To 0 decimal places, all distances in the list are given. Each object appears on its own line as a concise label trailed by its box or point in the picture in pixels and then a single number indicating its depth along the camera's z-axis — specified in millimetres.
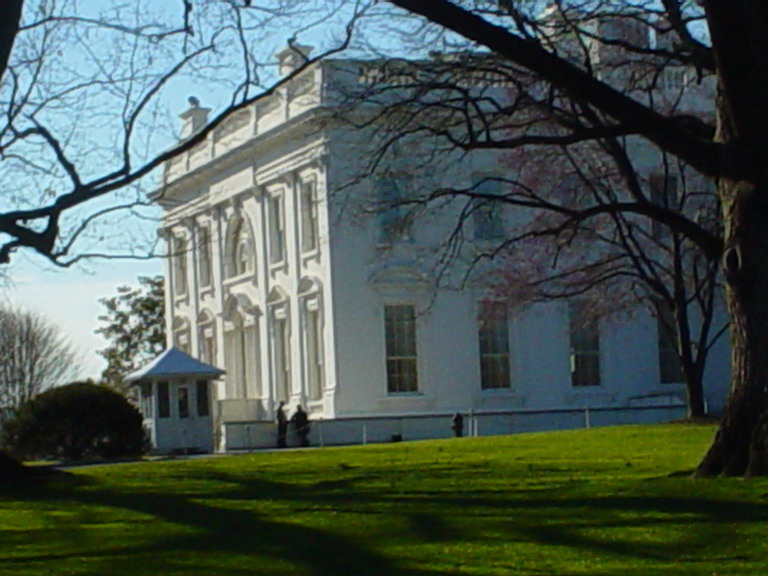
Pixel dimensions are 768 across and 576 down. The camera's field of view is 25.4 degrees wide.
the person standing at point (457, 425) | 51594
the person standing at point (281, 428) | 56750
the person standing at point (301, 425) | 55875
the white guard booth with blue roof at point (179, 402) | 53250
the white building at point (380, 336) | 57031
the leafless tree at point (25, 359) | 89625
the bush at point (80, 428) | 46188
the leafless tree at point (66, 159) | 26188
